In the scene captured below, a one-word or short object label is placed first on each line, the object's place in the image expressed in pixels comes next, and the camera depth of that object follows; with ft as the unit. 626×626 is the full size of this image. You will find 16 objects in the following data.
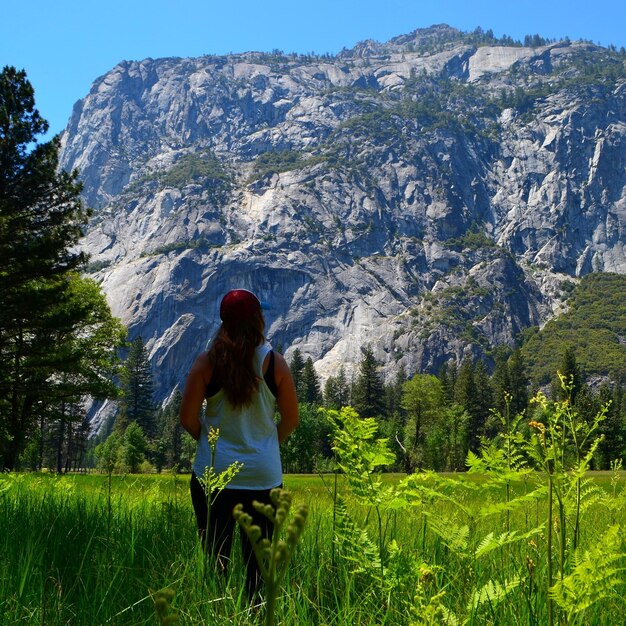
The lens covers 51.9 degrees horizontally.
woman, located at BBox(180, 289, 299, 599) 12.56
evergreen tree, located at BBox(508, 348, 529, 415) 261.65
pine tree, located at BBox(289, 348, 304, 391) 315.99
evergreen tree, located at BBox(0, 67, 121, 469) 70.03
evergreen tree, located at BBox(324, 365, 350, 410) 359.66
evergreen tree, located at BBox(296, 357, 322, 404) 311.88
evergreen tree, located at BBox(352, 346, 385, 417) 272.31
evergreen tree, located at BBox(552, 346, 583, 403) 215.92
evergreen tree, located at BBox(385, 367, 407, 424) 379.72
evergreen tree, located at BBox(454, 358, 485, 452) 263.29
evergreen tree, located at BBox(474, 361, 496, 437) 274.16
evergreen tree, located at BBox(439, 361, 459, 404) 293.02
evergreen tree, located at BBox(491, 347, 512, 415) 252.21
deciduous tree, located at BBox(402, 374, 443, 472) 205.26
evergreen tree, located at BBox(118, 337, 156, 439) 298.56
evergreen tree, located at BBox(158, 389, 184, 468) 301.82
